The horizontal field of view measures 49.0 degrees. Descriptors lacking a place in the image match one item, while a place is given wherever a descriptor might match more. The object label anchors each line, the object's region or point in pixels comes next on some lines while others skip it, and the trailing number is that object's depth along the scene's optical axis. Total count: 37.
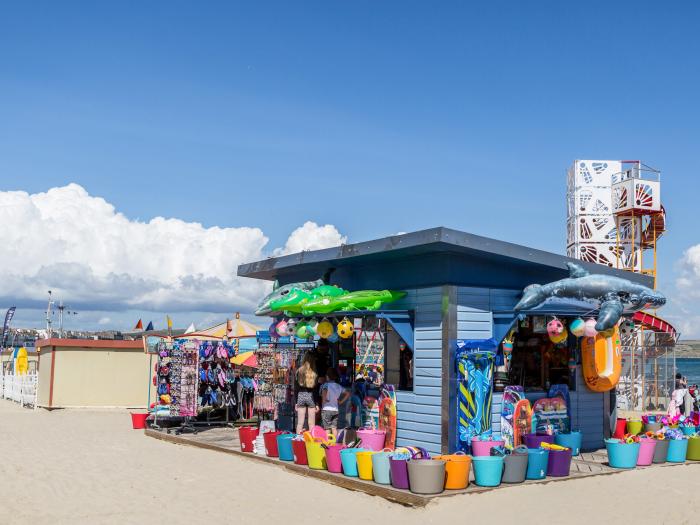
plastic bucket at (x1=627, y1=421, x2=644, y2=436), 14.53
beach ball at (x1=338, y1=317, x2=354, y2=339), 12.53
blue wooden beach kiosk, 11.38
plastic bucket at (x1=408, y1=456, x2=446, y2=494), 9.41
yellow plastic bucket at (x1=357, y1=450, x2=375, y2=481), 10.27
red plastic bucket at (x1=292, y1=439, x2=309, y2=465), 11.45
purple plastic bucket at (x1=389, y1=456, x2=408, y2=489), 9.70
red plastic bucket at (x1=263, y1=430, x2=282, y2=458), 12.33
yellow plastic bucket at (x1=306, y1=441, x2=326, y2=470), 11.02
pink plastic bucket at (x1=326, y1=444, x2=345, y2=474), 10.72
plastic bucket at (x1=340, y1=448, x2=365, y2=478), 10.51
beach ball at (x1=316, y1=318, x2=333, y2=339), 13.01
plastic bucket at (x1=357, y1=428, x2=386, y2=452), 11.55
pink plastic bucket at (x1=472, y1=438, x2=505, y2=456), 10.88
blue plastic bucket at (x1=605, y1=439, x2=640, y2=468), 11.41
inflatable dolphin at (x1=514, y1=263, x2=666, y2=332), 11.69
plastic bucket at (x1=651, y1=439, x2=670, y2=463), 11.95
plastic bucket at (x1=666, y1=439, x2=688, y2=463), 12.13
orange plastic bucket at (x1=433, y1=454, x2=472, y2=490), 9.62
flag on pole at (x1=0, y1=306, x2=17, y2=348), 59.41
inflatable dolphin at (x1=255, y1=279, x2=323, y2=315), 13.66
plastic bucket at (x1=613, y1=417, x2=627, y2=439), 14.09
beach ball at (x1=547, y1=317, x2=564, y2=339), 11.94
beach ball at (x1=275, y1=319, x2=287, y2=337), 13.95
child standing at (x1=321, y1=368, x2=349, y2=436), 12.62
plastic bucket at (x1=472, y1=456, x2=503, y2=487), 9.85
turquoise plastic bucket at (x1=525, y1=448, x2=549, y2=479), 10.33
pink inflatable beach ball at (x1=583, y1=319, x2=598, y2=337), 11.95
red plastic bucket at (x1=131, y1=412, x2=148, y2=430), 17.55
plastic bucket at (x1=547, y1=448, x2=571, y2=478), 10.55
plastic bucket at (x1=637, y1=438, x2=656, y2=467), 11.73
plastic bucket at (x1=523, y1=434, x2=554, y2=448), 11.43
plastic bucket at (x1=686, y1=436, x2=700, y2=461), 12.35
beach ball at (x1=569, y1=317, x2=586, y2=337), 12.02
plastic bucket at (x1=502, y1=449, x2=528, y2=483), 10.09
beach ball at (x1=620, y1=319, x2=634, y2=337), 12.98
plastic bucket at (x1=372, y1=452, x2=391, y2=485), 10.03
